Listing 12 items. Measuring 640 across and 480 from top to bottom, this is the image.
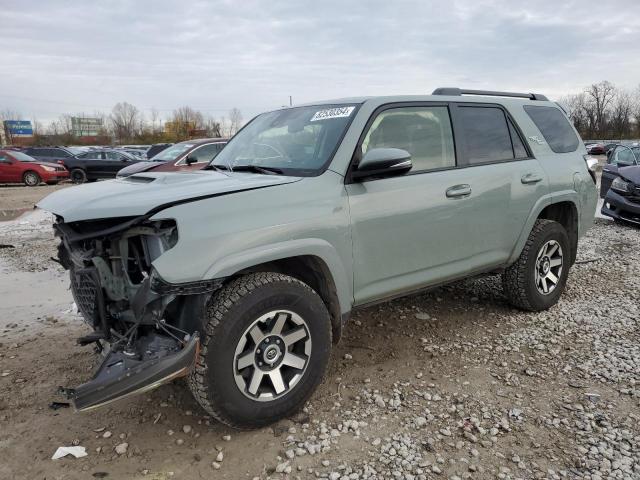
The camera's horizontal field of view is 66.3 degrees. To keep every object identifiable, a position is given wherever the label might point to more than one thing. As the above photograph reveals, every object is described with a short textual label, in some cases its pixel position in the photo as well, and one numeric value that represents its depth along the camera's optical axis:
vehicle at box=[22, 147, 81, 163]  26.70
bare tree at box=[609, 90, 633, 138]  70.00
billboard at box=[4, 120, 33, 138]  86.00
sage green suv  2.54
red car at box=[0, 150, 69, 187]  19.25
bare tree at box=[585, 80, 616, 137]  76.31
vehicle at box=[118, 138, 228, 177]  9.48
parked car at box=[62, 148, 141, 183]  21.00
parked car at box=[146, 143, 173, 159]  18.69
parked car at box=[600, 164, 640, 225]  9.09
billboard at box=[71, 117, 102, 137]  91.31
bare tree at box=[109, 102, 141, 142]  88.75
